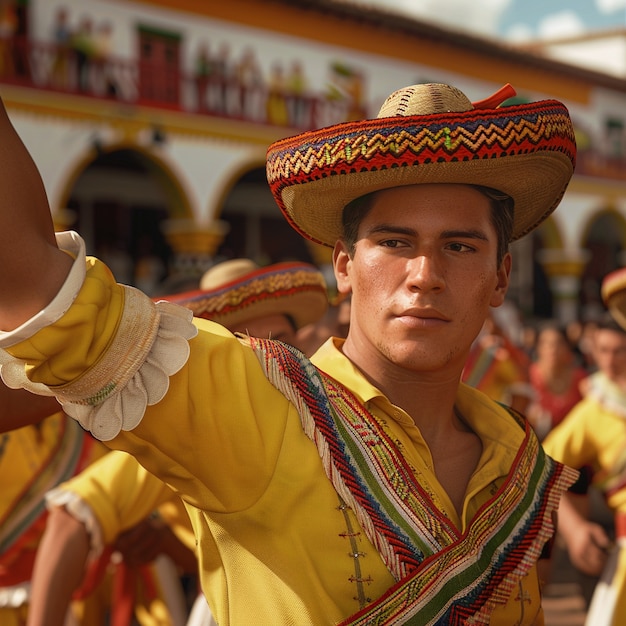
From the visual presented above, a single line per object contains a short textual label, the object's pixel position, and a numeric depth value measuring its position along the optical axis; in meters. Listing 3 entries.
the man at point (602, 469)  3.92
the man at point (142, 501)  3.05
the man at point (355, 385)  1.45
